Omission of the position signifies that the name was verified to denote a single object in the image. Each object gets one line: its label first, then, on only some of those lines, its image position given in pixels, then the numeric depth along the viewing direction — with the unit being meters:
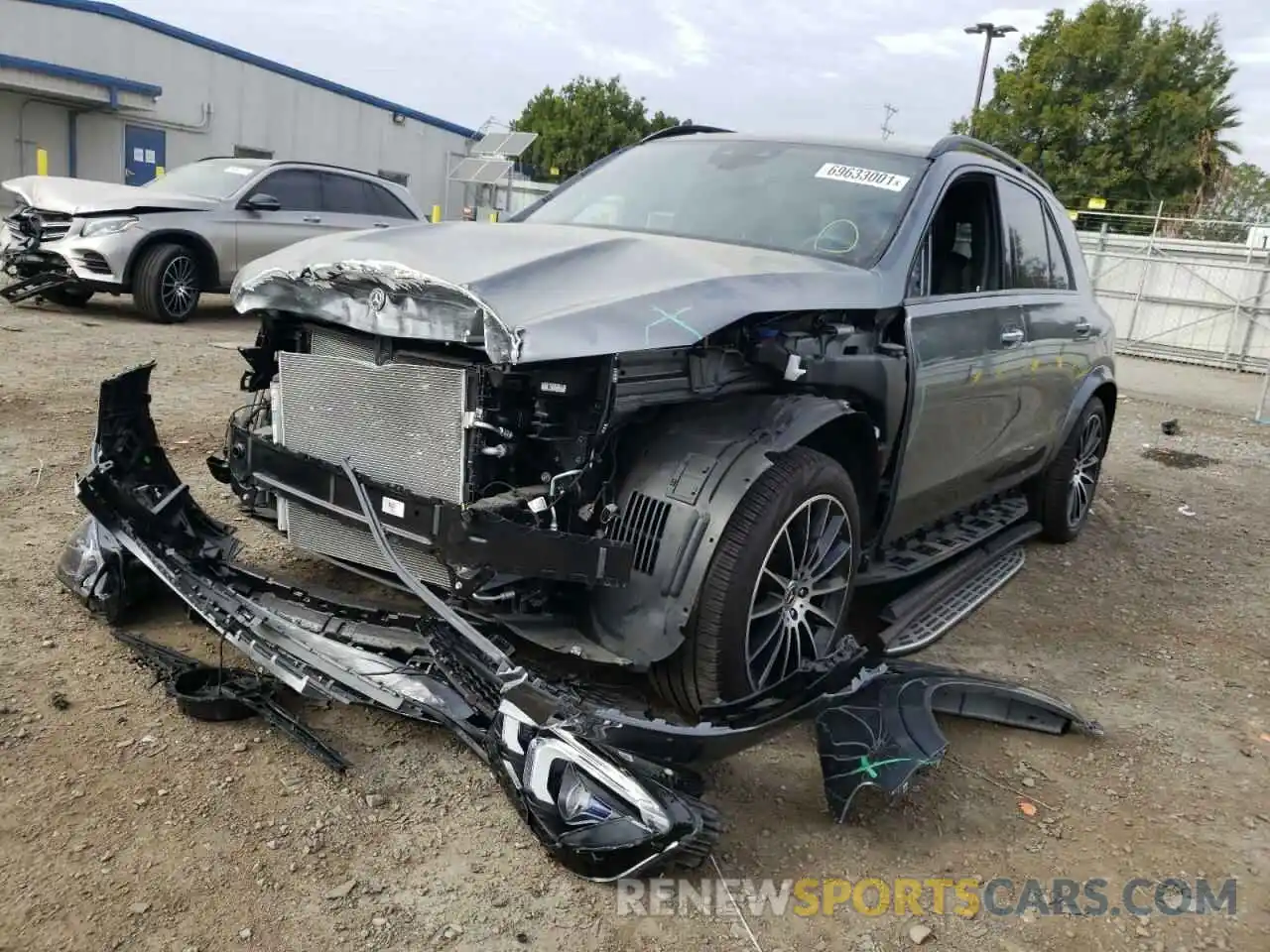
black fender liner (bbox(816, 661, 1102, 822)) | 2.70
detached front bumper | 2.37
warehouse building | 18.73
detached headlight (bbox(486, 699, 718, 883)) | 2.29
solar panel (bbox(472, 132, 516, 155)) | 23.50
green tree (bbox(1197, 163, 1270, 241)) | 33.19
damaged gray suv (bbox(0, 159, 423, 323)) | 9.13
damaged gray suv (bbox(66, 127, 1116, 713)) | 2.71
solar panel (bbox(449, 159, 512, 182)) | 24.30
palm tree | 32.38
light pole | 27.58
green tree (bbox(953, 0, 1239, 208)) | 32.50
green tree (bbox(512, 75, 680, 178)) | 45.06
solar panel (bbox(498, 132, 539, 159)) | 21.81
